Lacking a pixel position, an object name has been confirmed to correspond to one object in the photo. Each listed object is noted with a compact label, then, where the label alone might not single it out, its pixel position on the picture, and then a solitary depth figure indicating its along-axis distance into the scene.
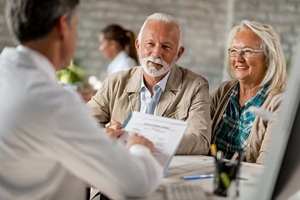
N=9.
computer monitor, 1.04
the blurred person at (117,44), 5.08
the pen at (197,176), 1.67
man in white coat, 1.26
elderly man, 2.34
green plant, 5.74
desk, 1.47
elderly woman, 2.39
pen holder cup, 1.41
